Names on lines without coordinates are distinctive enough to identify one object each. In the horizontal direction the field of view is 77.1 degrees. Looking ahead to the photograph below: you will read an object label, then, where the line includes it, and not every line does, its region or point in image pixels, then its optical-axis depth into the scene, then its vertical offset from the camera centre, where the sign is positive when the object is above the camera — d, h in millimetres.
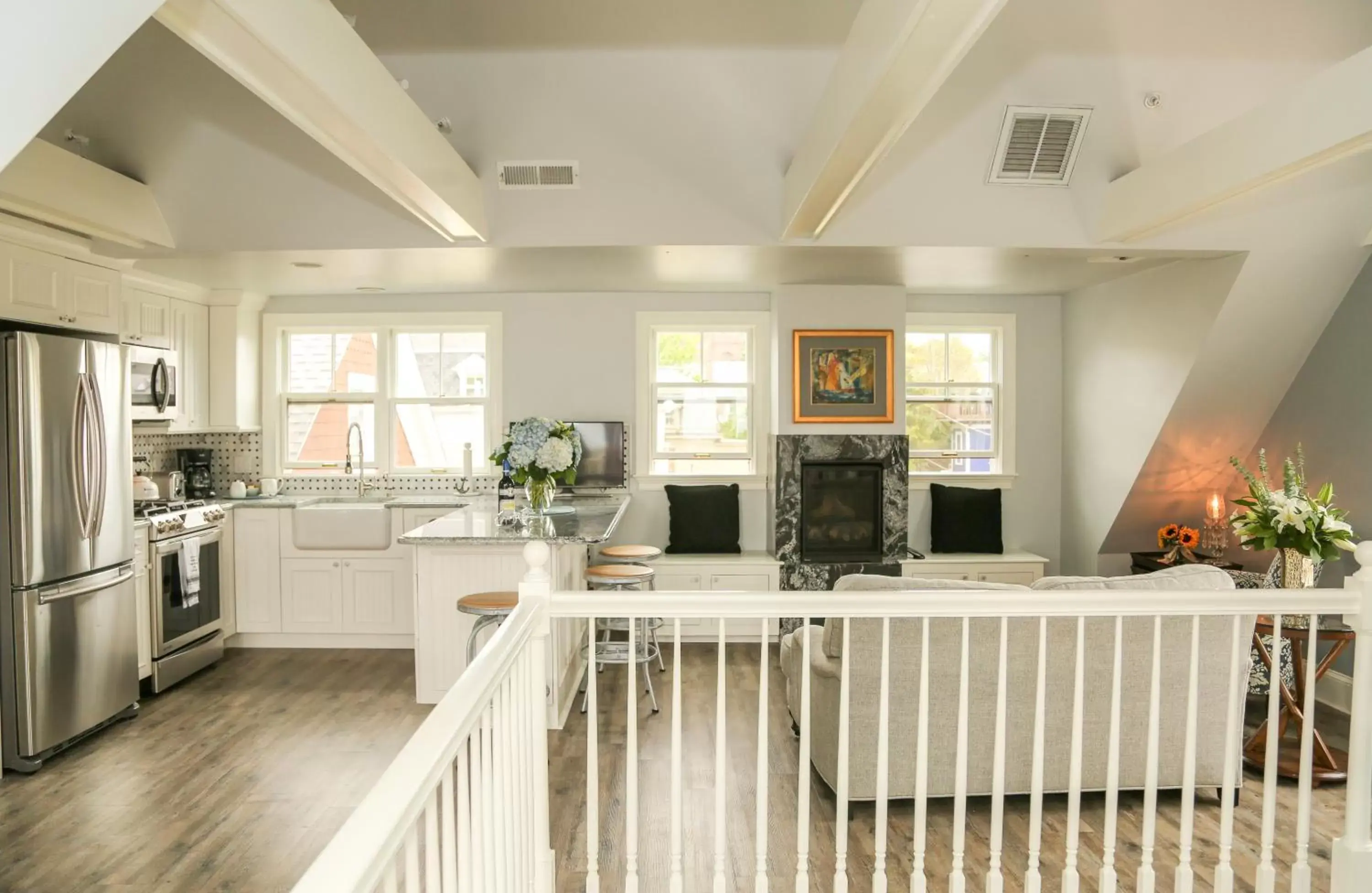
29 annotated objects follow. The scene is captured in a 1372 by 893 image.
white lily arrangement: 3488 -377
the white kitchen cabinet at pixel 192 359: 5484 +476
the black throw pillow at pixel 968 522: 6230 -663
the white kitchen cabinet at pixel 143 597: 4652 -905
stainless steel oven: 4773 -1093
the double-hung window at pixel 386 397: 6324 +245
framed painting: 5805 +369
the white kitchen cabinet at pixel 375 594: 5719 -1087
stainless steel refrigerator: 3717 -521
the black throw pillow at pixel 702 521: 6105 -645
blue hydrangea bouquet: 4508 -128
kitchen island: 4086 -743
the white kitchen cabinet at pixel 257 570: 5695 -922
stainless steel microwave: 4961 +279
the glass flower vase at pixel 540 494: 4645 -345
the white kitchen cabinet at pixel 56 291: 3729 +648
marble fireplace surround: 5879 -441
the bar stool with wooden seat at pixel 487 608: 3641 -756
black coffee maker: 5945 -288
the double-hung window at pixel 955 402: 6453 +211
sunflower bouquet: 5148 -677
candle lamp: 5117 -577
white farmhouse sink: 5637 -631
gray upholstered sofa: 3137 -997
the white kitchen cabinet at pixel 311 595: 5715 -1096
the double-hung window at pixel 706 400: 6328 +222
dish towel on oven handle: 4992 -826
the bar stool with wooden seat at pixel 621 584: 4477 -827
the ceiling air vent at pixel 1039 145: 3908 +1319
